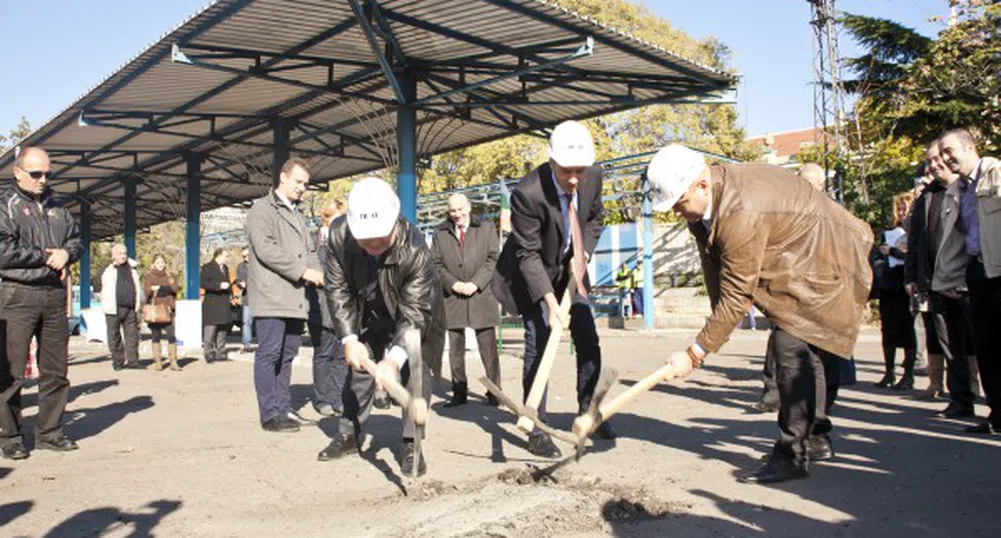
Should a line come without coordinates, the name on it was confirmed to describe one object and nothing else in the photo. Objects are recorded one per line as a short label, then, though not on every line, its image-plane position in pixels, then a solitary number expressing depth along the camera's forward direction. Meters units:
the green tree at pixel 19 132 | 52.12
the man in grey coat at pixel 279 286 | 6.85
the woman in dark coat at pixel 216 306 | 13.35
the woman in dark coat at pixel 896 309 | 8.42
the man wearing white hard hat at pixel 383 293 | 4.61
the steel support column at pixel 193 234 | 21.33
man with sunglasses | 5.88
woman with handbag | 12.73
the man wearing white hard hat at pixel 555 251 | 5.28
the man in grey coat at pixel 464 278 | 8.00
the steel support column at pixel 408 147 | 13.73
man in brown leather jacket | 4.24
